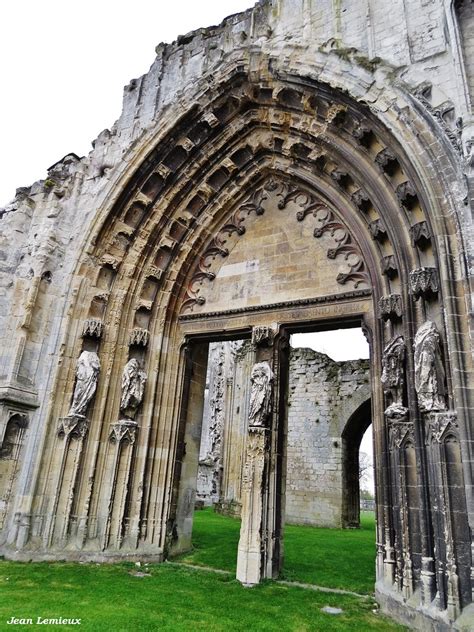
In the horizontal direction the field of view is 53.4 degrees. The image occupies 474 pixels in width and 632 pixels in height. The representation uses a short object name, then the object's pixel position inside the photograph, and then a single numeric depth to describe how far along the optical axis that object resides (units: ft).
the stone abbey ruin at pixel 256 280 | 18.71
